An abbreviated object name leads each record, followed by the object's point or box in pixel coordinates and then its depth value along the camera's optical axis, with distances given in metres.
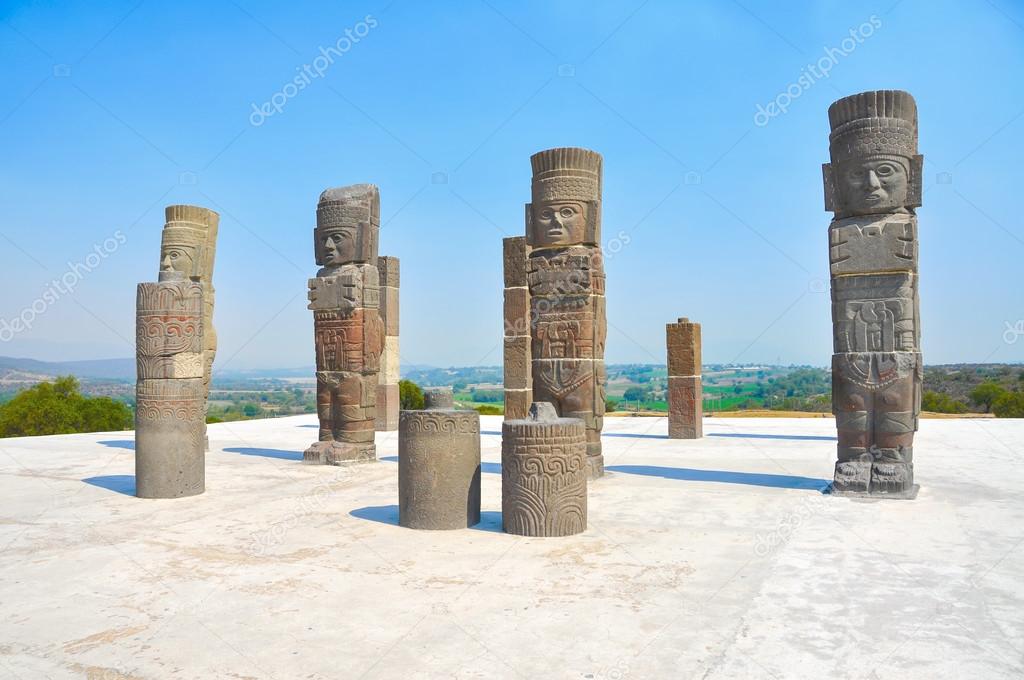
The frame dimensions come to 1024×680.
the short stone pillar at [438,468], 6.76
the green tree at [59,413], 18.23
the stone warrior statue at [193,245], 12.53
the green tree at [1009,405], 22.42
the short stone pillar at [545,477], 6.40
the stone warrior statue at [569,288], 9.55
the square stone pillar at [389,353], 17.16
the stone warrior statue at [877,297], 8.18
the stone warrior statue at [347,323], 11.58
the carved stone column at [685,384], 15.41
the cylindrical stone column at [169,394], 8.53
